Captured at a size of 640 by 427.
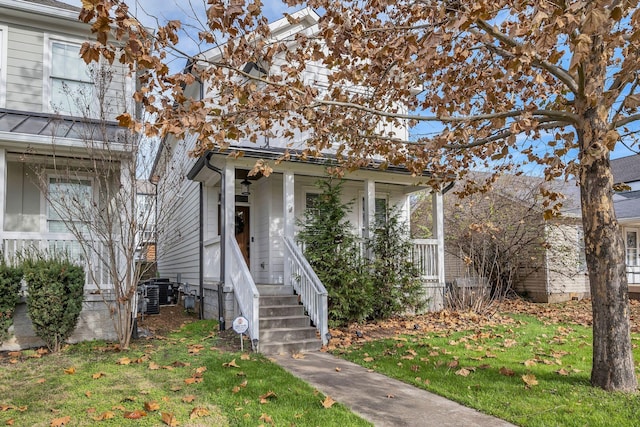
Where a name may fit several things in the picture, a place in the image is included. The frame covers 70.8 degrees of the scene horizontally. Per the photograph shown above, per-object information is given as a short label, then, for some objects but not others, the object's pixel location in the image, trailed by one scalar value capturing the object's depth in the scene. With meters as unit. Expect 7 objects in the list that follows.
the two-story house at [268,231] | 8.34
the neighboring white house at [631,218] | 17.45
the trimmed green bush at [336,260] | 9.27
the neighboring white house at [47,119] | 8.10
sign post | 7.06
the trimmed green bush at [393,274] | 10.23
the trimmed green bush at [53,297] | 7.02
